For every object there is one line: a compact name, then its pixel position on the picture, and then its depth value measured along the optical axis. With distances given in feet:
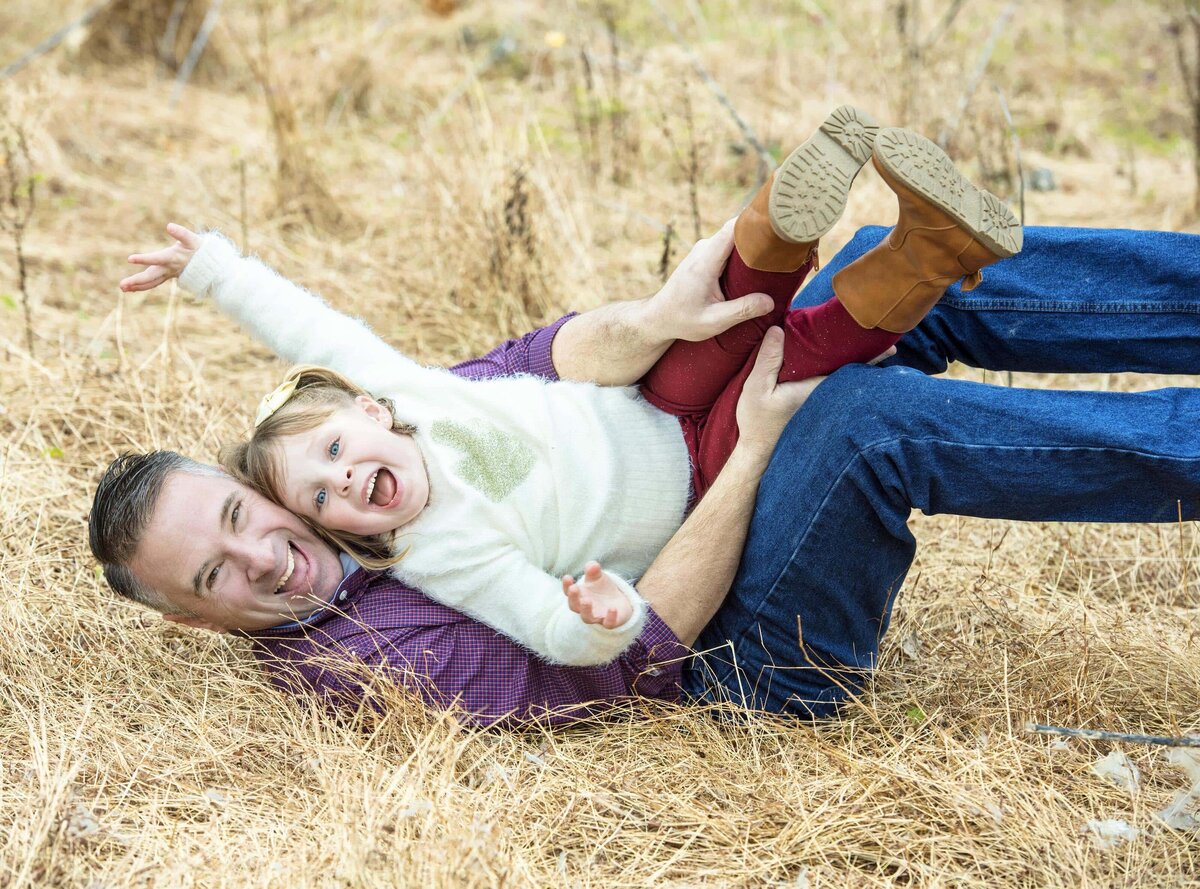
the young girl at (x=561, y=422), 6.53
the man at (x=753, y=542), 6.93
